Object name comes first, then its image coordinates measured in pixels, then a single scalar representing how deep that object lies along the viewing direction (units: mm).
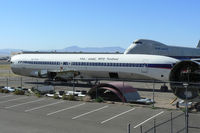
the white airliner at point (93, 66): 29719
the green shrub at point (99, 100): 22053
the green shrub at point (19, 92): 25719
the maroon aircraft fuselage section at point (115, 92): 22016
